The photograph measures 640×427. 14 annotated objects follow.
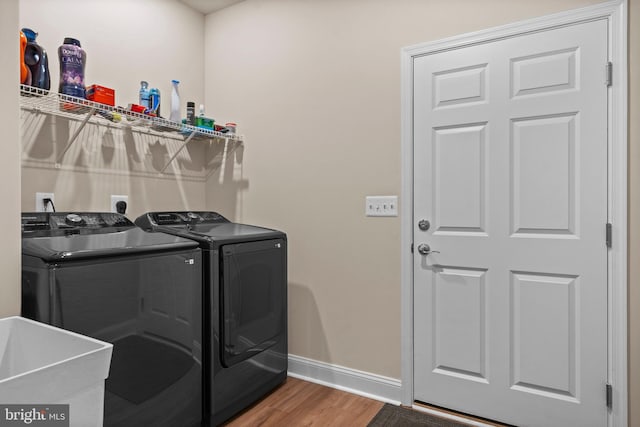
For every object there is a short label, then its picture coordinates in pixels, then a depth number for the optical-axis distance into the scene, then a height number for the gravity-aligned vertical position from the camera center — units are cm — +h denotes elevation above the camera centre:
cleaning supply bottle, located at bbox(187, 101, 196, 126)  257 +63
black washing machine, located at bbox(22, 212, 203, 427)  137 -35
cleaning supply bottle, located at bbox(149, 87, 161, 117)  238 +67
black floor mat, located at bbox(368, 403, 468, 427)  197 -107
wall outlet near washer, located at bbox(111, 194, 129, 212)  239 +7
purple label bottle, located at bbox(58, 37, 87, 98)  193 +69
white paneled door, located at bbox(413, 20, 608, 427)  177 -9
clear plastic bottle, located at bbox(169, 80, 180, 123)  250 +67
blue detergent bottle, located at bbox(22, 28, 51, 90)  181 +69
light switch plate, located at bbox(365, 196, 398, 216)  222 +2
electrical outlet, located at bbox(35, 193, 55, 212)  202 +4
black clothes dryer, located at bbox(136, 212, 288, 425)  192 -51
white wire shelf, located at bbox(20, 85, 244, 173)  189 +53
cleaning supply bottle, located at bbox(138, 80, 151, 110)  236 +69
